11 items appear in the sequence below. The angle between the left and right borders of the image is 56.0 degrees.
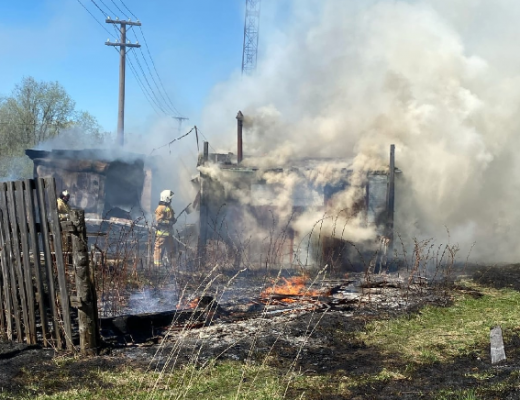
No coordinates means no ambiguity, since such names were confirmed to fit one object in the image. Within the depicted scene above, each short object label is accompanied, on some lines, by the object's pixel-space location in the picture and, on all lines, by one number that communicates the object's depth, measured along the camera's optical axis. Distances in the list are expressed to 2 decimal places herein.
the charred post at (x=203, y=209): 14.17
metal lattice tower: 46.94
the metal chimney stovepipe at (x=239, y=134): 15.58
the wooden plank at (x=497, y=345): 5.42
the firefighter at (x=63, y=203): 11.79
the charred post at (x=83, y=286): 5.24
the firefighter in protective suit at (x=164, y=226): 13.12
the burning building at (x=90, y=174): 20.58
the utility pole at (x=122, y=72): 28.63
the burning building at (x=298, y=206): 13.79
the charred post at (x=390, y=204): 13.39
